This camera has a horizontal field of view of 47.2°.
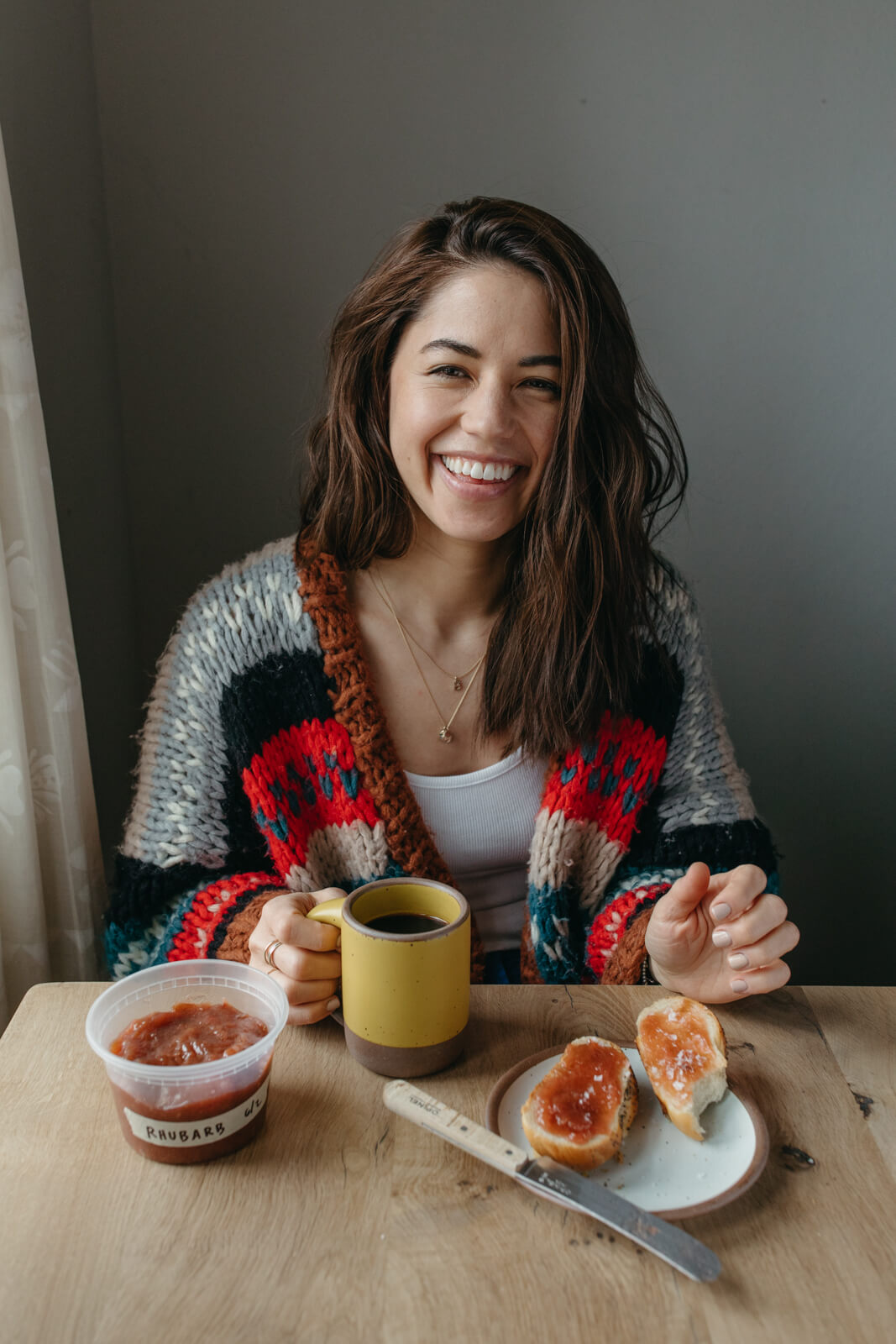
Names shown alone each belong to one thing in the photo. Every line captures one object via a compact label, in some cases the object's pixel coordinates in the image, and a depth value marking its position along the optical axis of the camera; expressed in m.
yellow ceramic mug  0.82
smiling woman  1.23
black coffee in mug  0.88
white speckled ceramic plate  0.74
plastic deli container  0.75
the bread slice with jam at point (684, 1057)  0.80
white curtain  1.09
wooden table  0.65
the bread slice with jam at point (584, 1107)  0.75
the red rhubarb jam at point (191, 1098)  0.75
